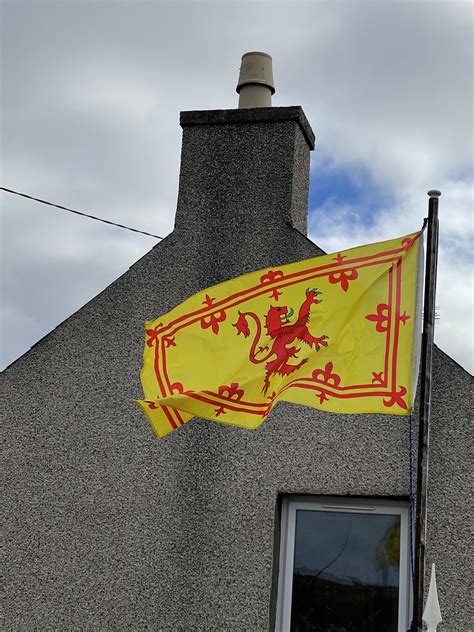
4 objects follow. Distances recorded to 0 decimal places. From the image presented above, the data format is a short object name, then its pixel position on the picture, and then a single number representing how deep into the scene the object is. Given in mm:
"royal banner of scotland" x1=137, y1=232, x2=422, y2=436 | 4398
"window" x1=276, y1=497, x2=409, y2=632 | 5367
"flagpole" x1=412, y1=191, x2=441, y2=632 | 3840
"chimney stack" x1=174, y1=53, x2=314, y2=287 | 6246
